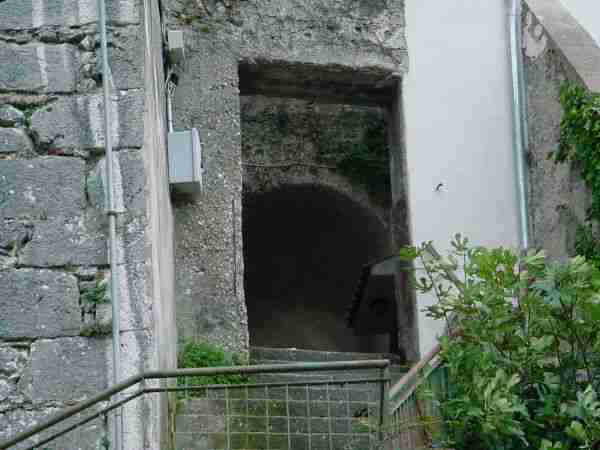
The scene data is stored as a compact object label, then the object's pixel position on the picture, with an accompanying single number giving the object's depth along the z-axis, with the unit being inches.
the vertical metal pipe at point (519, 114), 333.1
